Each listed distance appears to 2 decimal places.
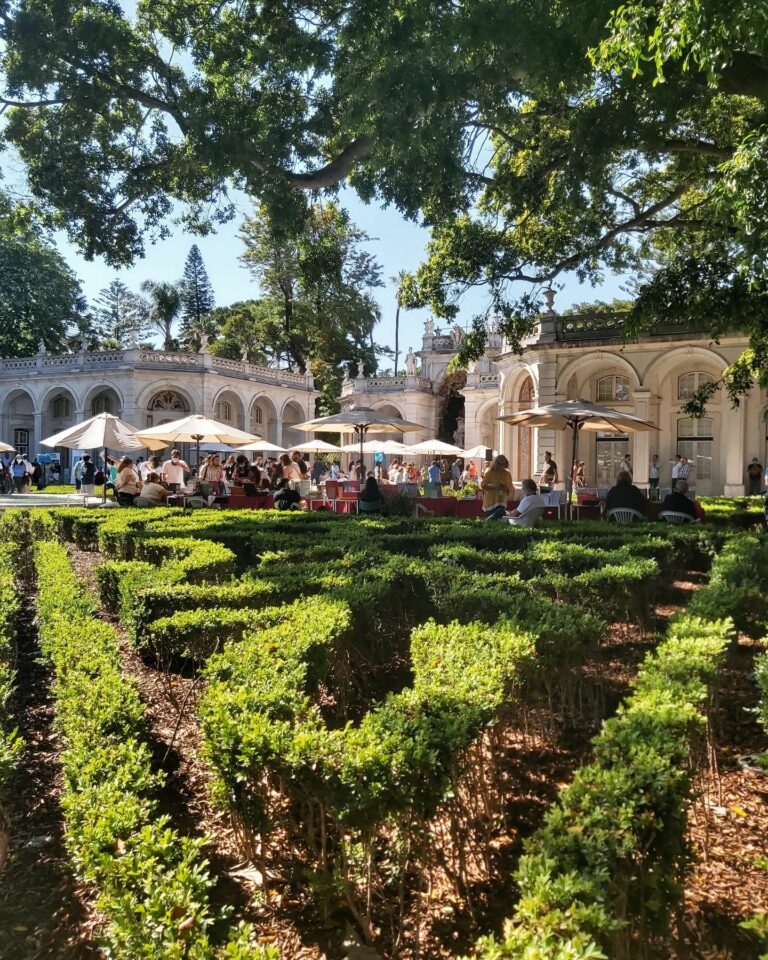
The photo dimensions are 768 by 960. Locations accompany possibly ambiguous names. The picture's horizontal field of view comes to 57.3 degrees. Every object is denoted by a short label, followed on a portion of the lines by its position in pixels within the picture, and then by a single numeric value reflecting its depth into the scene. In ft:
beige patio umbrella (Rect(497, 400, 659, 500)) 44.11
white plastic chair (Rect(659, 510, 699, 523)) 35.68
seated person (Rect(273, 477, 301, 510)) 48.83
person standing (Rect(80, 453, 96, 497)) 82.64
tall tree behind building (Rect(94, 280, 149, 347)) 210.18
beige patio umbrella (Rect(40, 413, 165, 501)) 51.47
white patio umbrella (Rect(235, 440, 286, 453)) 70.37
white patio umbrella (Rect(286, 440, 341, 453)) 82.94
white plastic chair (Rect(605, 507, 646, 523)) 36.94
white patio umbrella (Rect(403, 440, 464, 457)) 75.00
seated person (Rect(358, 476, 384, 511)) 47.06
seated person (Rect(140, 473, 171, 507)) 47.75
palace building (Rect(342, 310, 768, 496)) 72.02
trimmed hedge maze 7.43
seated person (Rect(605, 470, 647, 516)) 37.14
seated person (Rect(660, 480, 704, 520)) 35.89
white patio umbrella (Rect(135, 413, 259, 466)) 56.75
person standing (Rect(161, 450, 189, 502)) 61.05
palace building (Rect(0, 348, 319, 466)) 122.21
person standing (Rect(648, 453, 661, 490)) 74.23
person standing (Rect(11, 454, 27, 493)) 97.91
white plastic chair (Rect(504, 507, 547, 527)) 35.83
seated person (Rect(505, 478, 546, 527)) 35.96
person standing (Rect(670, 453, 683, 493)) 70.84
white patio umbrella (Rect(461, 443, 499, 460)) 82.02
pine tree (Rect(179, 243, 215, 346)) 185.37
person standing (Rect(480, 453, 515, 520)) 38.73
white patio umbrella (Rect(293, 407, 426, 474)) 56.70
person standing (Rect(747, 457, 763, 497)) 69.05
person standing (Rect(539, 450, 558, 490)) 60.49
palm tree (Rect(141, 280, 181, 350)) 173.06
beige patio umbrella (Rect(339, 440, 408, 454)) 74.61
